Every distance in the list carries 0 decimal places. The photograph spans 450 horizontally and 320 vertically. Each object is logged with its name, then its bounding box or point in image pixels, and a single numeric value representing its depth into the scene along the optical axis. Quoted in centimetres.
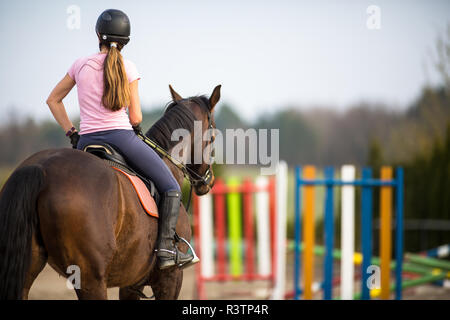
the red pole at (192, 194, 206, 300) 1408
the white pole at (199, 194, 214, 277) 1446
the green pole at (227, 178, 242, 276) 1552
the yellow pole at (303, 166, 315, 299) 1141
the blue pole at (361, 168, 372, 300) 1134
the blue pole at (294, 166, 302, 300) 1137
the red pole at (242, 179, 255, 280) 1503
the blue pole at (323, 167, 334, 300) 1114
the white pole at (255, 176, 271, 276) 1540
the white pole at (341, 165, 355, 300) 1149
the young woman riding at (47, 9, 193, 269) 652
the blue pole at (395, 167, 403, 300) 1141
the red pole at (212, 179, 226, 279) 1495
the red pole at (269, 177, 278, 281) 1457
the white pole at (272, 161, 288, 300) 1314
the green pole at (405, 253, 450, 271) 1541
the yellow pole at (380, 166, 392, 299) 1149
